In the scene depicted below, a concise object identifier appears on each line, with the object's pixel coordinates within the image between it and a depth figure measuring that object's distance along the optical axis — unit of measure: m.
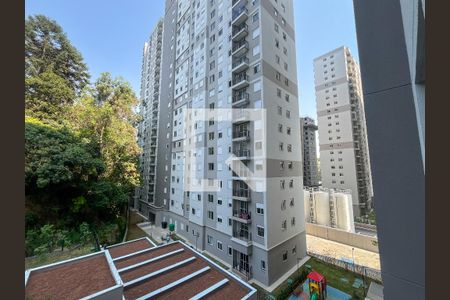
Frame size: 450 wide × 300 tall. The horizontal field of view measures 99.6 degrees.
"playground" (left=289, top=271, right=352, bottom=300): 13.70
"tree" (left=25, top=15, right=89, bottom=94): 24.33
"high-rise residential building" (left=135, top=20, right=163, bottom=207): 35.91
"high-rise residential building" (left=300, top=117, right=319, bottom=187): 55.62
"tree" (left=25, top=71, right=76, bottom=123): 21.86
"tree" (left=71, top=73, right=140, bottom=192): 23.16
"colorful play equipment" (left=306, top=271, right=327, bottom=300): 13.60
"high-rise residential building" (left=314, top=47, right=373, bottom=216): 39.94
